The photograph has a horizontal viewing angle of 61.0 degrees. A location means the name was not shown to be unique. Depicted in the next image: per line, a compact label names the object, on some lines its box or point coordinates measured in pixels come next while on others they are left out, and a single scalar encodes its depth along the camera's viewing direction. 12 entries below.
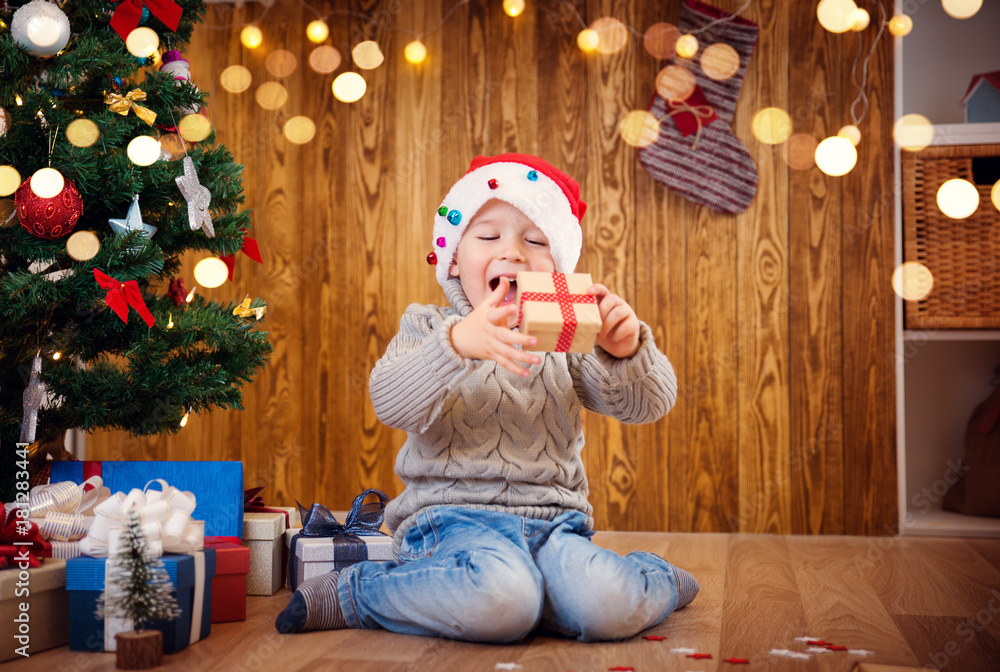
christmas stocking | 2.20
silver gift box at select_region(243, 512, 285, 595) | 1.48
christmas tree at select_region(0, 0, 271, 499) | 1.33
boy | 1.12
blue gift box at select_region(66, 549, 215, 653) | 1.08
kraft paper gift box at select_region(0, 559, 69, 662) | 1.07
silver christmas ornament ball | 1.30
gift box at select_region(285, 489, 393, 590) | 1.41
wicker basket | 2.08
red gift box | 1.26
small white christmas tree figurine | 1.01
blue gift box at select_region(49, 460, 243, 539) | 1.42
